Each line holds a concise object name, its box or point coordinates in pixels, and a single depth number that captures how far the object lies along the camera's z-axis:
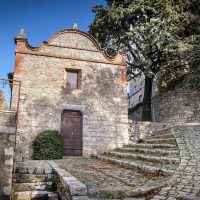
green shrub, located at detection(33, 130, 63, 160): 11.95
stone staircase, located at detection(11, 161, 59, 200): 6.95
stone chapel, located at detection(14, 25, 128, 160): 13.01
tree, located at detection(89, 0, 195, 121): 16.06
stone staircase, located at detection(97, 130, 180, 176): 6.88
